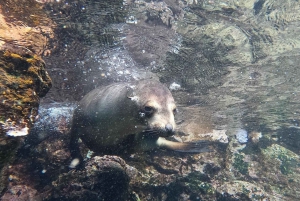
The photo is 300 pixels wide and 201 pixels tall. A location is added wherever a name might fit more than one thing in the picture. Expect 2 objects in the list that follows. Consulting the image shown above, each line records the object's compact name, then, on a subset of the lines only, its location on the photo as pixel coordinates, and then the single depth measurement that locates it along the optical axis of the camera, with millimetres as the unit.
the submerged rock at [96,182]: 4197
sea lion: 3514
